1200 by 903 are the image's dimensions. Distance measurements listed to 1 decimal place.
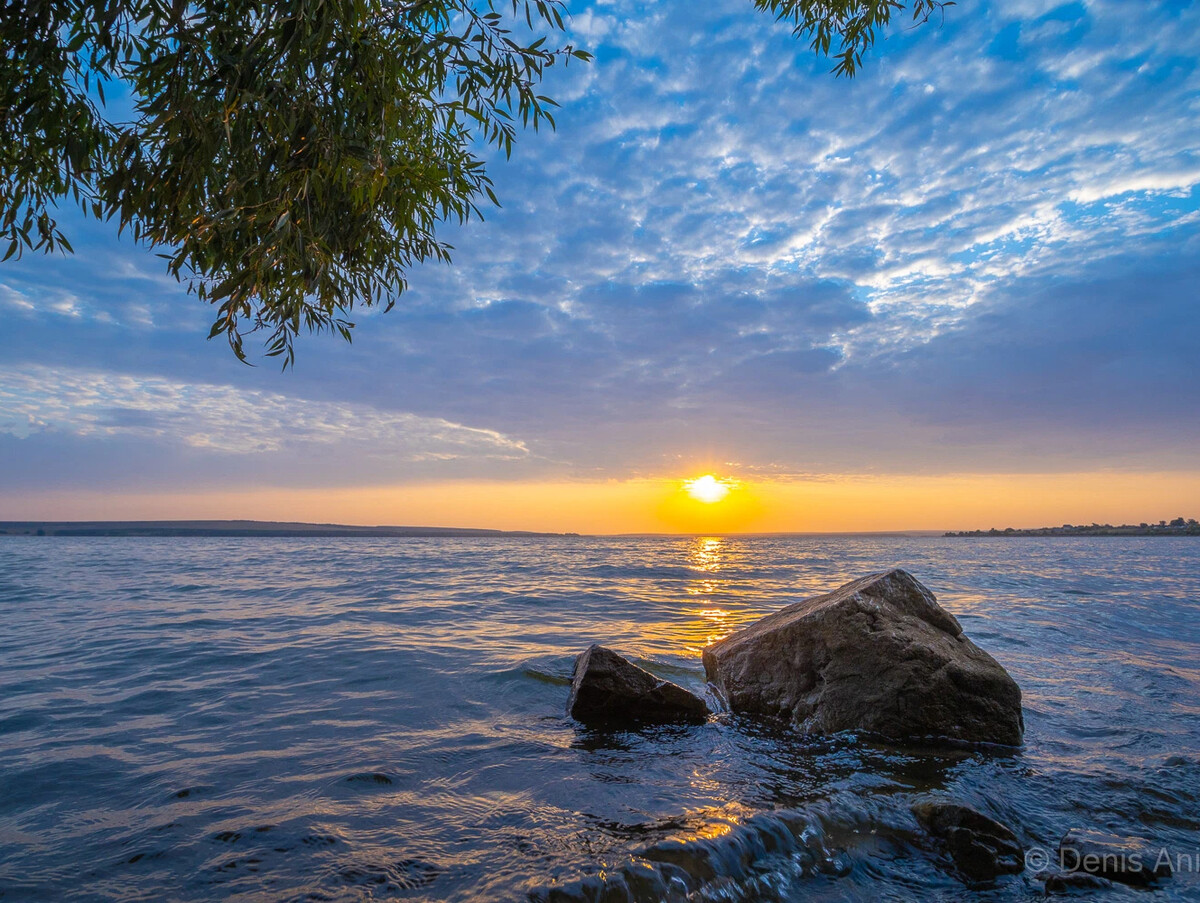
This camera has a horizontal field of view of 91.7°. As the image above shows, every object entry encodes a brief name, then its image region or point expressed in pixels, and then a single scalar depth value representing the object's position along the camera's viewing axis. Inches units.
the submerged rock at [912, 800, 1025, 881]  143.6
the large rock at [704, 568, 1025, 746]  233.9
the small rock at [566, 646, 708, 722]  256.7
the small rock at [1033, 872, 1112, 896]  133.6
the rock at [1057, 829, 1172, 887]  139.2
